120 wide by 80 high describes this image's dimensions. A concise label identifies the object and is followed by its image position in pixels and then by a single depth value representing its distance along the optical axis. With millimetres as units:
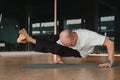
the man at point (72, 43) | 3129
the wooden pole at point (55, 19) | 7391
